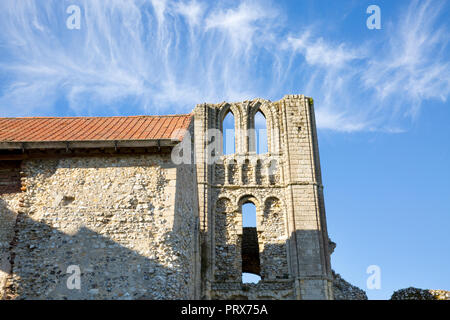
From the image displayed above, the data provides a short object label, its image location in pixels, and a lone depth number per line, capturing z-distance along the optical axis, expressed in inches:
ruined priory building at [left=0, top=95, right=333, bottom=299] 369.1
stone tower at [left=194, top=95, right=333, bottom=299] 872.9
